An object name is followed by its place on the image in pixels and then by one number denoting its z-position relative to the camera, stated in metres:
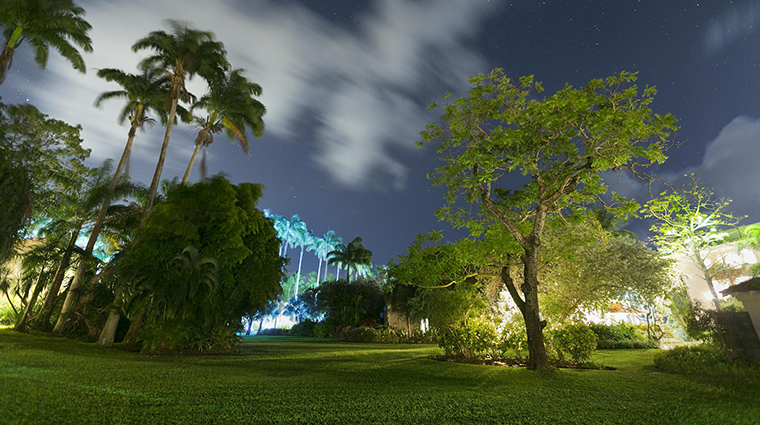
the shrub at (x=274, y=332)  48.66
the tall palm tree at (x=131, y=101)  16.43
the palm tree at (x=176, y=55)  16.23
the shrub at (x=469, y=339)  11.13
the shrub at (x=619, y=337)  18.44
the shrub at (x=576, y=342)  10.05
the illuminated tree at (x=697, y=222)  13.99
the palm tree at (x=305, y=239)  72.19
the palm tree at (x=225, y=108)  17.81
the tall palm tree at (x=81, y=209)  16.28
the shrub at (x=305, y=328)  38.88
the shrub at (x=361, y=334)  27.69
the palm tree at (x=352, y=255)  50.75
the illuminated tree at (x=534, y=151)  8.80
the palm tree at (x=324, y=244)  75.62
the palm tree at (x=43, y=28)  13.71
